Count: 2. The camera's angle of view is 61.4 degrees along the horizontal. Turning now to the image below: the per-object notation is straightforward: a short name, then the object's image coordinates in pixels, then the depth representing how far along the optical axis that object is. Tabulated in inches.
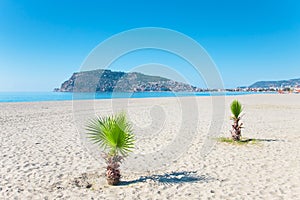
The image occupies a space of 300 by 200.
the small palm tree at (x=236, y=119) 419.1
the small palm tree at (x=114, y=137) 214.8
